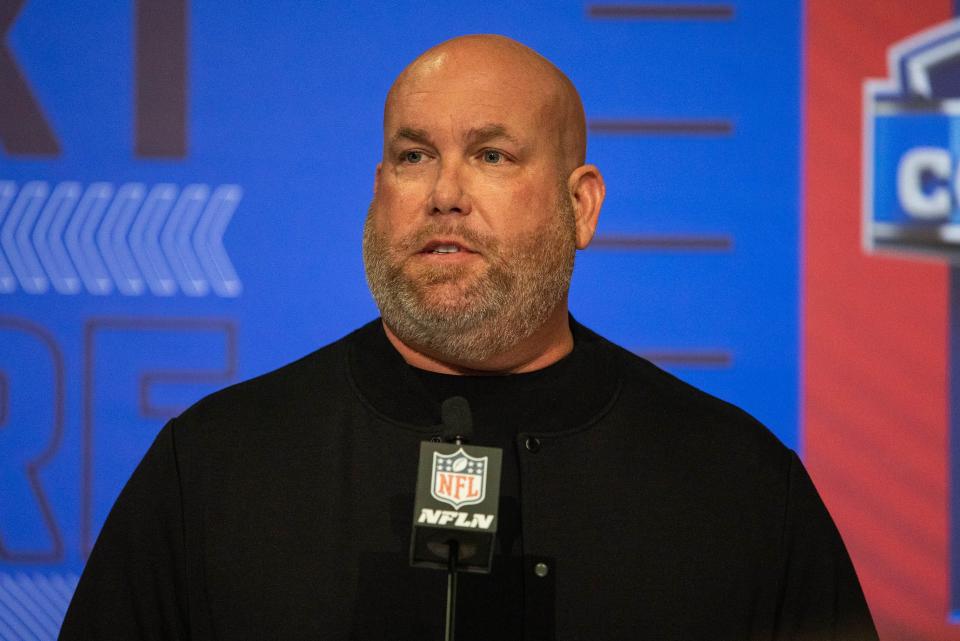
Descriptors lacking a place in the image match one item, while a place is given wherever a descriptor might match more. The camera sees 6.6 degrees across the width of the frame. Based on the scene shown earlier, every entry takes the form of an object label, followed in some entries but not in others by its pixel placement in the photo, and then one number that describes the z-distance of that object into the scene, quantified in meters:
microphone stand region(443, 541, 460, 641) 6.09
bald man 6.34
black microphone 6.09
